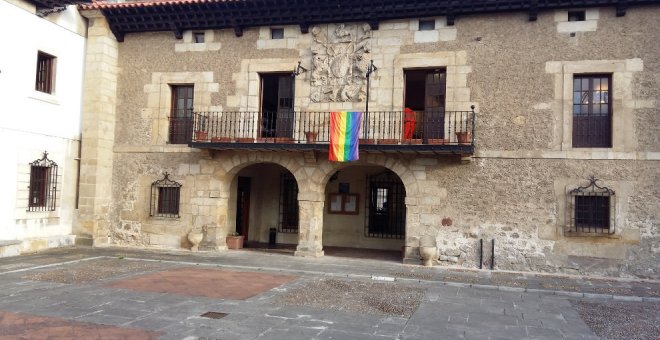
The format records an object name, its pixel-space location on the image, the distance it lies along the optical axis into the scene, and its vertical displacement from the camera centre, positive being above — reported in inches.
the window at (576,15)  459.5 +168.5
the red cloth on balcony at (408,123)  491.2 +72.4
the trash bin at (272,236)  642.2 -51.6
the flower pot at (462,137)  455.8 +56.3
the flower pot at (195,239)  537.6 -49.2
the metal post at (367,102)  493.4 +91.8
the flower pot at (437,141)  458.7 +52.4
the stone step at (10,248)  466.9 -57.6
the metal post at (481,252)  466.6 -45.5
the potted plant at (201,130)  526.3 +64.8
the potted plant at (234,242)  564.7 -53.5
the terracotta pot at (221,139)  517.3 +53.0
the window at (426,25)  494.7 +167.4
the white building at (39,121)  479.2 +64.0
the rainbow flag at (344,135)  476.7 +57.1
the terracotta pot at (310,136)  492.4 +56.5
